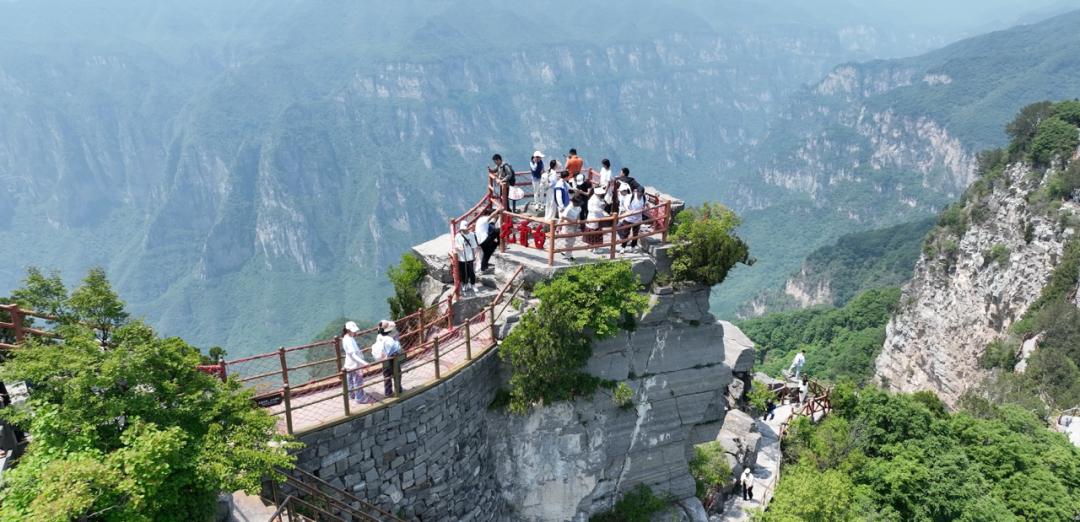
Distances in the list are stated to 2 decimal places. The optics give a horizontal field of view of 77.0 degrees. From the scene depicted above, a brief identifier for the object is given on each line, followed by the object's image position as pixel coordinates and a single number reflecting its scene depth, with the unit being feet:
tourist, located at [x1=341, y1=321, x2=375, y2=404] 43.04
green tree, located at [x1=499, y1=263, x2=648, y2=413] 48.42
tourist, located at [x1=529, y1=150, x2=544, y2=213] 60.59
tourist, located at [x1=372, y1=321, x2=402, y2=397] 43.11
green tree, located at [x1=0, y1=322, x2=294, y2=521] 27.71
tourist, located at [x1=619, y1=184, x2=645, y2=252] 55.16
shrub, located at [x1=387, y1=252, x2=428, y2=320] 55.31
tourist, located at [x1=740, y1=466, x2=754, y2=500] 70.13
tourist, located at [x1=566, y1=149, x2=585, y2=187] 60.03
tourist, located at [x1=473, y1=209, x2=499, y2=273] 53.31
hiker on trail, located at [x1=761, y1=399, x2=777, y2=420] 84.89
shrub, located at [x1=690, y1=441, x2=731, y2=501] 64.80
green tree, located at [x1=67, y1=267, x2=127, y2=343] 33.22
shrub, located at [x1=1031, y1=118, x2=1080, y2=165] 182.19
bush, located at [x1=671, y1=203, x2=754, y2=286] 52.44
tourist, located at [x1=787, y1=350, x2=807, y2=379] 95.70
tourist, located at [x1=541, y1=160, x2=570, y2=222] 56.13
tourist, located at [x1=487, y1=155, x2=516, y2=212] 58.97
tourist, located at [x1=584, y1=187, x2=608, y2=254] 56.65
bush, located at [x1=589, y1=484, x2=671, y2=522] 57.11
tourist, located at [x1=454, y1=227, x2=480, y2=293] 51.60
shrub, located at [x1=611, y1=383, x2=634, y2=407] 53.06
